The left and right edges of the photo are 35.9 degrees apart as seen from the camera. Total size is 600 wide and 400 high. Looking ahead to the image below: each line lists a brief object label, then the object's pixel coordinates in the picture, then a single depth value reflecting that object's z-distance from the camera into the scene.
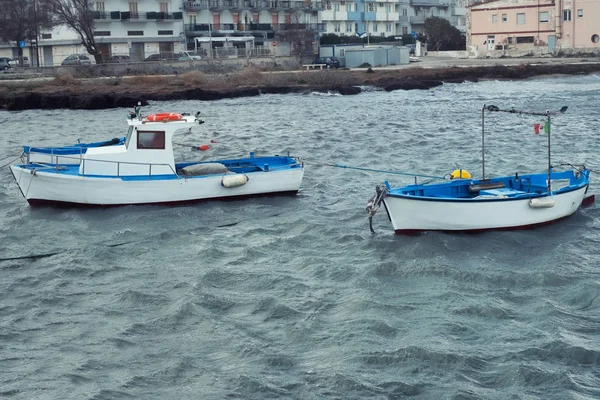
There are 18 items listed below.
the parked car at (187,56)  76.70
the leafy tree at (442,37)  102.44
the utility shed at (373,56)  83.62
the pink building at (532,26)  84.19
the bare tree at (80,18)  75.19
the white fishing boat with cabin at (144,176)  23.86
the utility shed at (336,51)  85.75
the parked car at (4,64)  71.65
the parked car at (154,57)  77.94
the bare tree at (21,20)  76.62
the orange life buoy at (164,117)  24.72
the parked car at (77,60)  73.08
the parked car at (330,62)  80.19
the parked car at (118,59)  77.40
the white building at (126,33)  79.69
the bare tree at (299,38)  87.50
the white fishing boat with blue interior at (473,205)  20.17
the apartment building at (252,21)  84.62
